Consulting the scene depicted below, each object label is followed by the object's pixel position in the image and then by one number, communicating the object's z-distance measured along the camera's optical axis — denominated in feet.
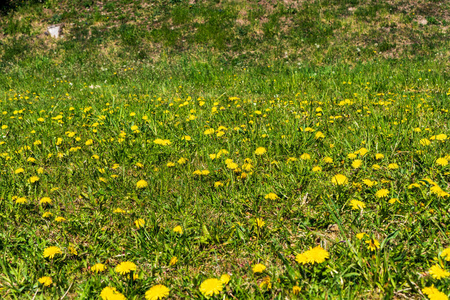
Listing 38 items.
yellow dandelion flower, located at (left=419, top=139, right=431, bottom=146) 8.62
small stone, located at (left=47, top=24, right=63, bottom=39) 38.11
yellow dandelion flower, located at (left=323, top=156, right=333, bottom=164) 8.43
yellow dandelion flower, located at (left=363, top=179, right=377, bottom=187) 7.00
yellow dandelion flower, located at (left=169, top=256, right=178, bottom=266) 5.86
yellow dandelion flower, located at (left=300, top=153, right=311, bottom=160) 8.85
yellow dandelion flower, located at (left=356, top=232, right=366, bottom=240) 5.82
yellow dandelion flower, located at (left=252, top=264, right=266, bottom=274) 5.24
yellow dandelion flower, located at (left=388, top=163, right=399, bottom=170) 7.61
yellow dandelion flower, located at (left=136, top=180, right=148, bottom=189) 7.82
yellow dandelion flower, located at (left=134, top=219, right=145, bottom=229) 6.57
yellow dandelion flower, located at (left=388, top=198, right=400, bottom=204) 6.44
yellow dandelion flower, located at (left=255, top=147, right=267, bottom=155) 8.87
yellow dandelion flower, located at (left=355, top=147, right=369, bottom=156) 8.18
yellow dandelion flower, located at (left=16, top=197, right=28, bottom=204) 7.29
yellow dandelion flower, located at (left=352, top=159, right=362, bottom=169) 7.79
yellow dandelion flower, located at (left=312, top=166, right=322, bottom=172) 8.14
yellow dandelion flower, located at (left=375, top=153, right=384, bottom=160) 8.29
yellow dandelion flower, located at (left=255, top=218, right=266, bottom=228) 6.51
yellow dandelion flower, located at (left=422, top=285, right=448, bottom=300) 4.36
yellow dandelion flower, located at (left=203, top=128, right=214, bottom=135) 10.60
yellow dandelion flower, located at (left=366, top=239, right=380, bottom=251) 5.35
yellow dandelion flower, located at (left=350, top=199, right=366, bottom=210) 6.48
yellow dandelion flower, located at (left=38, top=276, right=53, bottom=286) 5.38
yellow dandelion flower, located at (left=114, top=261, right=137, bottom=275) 5.30
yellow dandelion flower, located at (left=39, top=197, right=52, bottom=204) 7.46
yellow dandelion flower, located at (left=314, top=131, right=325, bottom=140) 9.68
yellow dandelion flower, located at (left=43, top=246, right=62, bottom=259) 5.74
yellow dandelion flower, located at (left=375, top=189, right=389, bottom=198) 6.62
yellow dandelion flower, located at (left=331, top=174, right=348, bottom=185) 7.35
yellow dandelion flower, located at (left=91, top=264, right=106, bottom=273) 5.63
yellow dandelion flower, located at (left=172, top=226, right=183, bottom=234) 6.47
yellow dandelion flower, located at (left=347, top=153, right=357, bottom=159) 8.32
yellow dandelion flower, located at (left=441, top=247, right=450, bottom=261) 5.04
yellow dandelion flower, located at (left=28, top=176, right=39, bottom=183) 8.38
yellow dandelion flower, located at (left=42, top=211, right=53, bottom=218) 6.95
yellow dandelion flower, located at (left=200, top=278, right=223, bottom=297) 4.87
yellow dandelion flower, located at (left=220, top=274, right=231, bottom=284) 5.02
